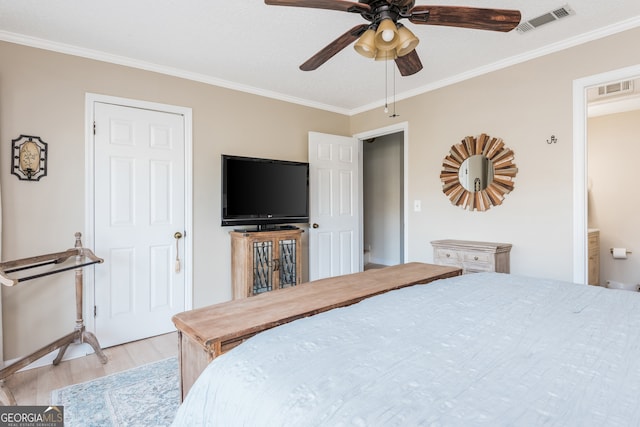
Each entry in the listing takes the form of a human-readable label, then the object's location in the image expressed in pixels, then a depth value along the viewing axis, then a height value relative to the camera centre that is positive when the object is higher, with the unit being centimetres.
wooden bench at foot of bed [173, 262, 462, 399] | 114 -40
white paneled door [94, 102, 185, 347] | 284 -5
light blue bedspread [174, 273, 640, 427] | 69 -40
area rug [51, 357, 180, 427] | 184 -114
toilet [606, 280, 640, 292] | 383 -86
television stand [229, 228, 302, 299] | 323 -47
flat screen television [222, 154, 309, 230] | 327 +24
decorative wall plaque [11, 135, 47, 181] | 248 +44
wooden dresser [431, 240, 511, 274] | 287 -38
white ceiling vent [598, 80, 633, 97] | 329 +126
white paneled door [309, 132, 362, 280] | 402 +10
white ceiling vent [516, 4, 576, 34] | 222 +137
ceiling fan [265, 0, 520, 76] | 158 +97
